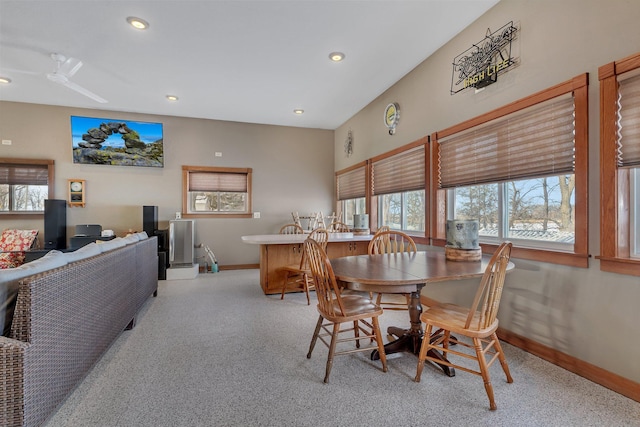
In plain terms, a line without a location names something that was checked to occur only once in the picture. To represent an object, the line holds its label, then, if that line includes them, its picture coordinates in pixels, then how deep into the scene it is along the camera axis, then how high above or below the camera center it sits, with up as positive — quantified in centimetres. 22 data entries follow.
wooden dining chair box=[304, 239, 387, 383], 192 -67
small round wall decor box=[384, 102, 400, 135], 410 +141
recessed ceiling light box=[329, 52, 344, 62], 338 +185
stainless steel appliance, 502 -51
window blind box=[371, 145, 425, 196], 372 +59
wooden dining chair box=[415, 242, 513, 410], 167 -67
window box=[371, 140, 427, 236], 376 +38
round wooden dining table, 176 -38
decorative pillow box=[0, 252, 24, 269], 390 -62
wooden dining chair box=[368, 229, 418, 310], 301 -32
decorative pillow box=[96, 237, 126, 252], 248 -28
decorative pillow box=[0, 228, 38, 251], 457 -42
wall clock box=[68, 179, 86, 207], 503 +36
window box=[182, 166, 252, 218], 566 +43
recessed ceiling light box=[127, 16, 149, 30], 277 +183
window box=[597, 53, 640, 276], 177 +26
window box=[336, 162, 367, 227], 528 +45
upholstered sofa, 129 -62
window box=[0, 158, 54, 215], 480 +46
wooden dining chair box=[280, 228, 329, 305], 362 -79
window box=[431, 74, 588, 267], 202 +36
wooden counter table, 392 -54
